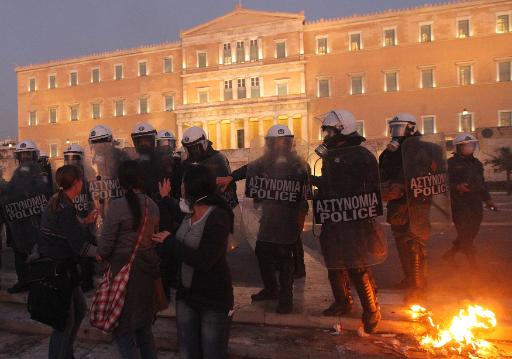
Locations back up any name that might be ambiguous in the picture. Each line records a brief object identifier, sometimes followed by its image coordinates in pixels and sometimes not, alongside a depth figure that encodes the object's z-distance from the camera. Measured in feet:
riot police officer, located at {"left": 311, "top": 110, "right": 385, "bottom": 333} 12.98
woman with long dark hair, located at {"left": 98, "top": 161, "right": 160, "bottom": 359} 9.28
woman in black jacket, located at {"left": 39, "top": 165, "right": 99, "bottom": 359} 10.55
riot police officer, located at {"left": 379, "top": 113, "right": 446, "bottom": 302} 14.94
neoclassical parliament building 125.70
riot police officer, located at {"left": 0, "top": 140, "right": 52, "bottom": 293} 18.53
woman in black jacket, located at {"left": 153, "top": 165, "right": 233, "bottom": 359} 8.29
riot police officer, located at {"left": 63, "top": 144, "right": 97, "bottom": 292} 16.93
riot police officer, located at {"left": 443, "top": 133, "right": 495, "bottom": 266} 19.54
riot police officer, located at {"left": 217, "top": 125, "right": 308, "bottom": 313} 14.47
